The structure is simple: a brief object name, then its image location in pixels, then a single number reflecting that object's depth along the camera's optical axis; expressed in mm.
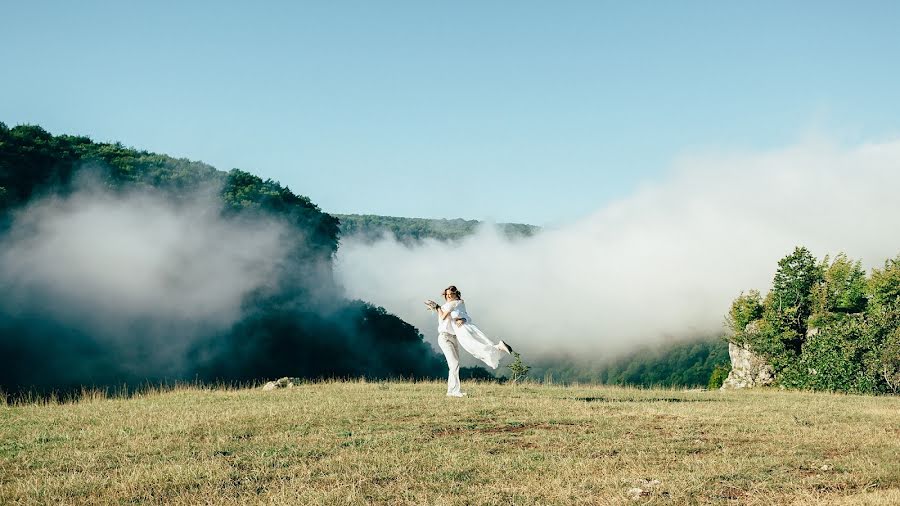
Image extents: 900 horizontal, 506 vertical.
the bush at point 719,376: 48156
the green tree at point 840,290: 38844
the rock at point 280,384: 25823
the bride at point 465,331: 19172
